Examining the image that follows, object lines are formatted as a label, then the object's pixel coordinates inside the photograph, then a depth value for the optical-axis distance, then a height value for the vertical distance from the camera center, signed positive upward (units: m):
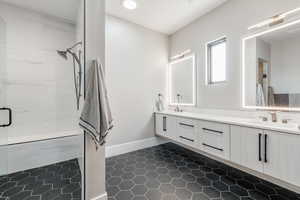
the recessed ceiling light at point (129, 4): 2.25 +1.62
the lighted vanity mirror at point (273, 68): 1.71 +0.43
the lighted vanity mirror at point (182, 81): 2.94 +0.42
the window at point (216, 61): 2.43 +0.71
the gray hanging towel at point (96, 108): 1.32 -0.09
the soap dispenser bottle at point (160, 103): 3.31 -0.09
